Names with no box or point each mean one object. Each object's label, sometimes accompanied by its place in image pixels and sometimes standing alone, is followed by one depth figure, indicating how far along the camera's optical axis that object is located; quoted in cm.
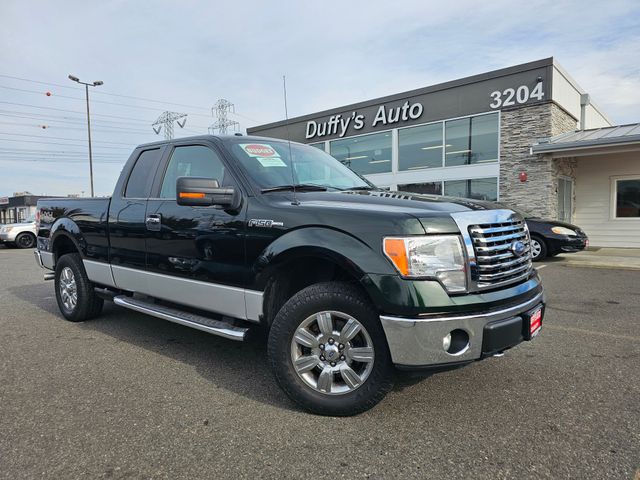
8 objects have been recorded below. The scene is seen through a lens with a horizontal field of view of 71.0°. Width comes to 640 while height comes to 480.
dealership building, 1291
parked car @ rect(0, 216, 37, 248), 1834
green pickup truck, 251
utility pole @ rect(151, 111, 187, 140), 4972
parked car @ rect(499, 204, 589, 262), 1007
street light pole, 2769
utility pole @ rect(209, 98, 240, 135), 3723
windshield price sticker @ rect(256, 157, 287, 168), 359
